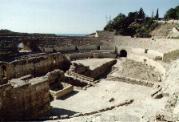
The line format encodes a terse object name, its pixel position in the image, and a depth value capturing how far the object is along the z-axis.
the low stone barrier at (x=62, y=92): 10.39
